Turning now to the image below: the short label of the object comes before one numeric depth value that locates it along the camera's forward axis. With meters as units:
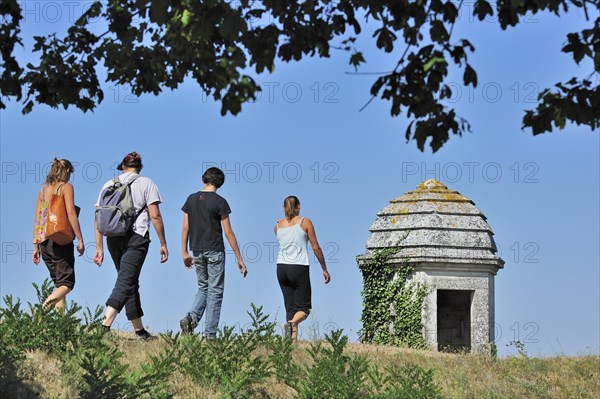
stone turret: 18.11
